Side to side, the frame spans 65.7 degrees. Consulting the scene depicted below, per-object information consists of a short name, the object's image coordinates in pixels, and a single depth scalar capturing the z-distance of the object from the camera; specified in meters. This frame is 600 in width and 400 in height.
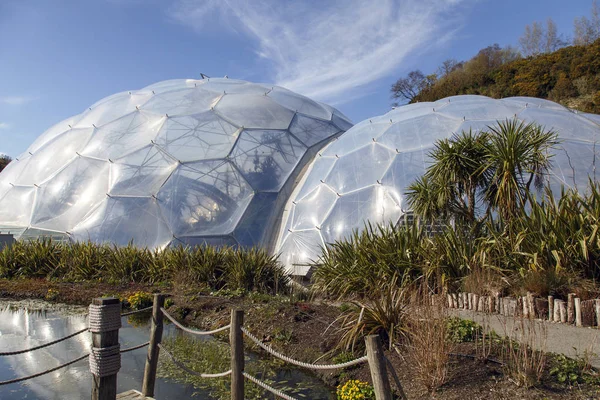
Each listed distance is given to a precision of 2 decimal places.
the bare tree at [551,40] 47.72
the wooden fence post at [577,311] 5.68
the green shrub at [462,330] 5.41
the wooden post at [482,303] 6.64
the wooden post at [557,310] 5.89
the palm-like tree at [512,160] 8.08
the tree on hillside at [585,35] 43.75
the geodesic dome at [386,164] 11.52
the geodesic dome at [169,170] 13.80
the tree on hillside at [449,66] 46.98
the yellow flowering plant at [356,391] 4.65
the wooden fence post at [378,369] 3.00
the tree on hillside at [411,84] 46.84
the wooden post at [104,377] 4.22
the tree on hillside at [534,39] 49.24
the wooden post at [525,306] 5.72
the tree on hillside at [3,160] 32.16
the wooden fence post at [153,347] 5.01
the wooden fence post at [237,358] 4.30
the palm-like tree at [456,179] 8.84
